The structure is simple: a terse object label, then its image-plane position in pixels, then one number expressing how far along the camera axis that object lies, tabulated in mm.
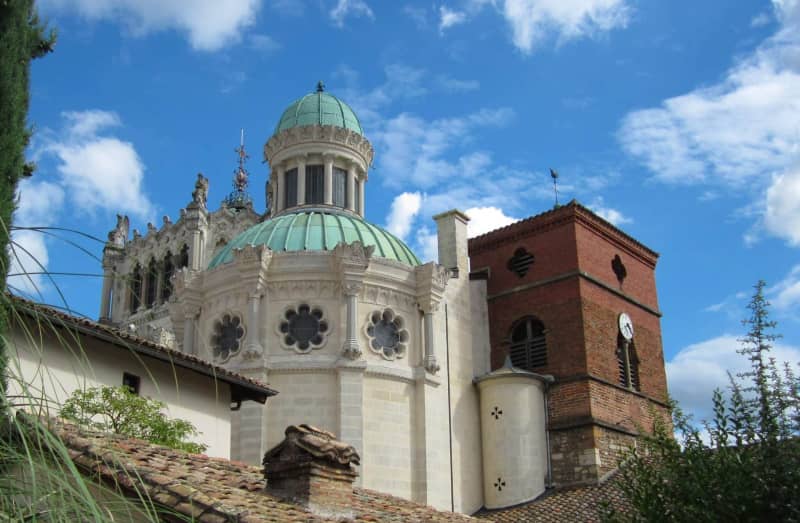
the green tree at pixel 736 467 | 13188
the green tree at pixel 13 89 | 8406
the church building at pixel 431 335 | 30406
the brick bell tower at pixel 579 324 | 32438
